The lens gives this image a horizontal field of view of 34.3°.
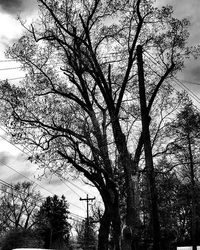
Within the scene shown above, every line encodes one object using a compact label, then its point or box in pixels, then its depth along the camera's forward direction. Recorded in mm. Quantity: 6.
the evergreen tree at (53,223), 60844
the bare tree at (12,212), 55094
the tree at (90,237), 48769
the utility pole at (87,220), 45062
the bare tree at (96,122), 16344
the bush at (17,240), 39444
